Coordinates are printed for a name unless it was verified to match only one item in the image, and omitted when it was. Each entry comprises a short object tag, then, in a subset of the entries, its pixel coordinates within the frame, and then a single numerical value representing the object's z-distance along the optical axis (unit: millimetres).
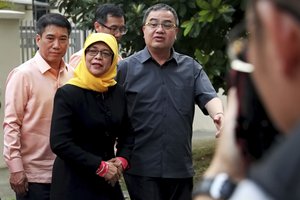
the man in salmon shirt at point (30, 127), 7870
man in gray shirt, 8029
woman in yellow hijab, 7240
